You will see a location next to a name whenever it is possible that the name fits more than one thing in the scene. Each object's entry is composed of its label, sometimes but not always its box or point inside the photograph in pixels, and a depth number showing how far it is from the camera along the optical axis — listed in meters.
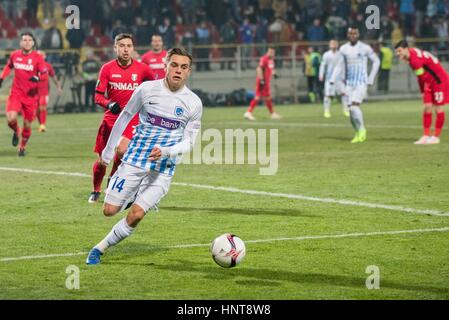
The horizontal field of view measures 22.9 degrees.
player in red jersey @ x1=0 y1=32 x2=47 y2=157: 23.14
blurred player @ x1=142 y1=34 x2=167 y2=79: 21.87
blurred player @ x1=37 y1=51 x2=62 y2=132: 29.05
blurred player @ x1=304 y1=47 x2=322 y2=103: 41.41
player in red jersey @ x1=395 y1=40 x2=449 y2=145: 23.41
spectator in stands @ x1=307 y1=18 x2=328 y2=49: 43.75
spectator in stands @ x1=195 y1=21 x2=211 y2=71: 40.19
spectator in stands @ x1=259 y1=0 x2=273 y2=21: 45.56
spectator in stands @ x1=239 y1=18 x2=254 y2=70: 43.56
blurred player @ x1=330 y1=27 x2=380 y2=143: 24.70
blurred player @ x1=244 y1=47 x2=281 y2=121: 33.53
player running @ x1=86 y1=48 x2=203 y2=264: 10.57
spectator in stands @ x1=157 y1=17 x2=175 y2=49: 41.09
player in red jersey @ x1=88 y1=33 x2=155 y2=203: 15.34
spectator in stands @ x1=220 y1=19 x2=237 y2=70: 42.81
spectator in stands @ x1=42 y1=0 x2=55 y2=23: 41.41
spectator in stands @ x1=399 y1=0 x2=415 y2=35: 46.47
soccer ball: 10.29
